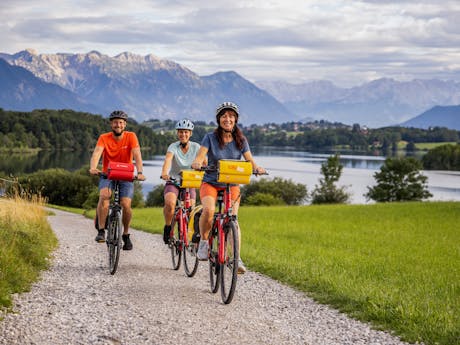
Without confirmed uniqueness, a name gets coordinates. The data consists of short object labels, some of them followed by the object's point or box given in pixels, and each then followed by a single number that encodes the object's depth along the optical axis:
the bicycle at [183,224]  9.53
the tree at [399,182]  78.19
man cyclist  9.67
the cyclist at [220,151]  7.82
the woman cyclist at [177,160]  10.07
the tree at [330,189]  77.69
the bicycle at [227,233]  7.33
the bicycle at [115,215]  9.27
